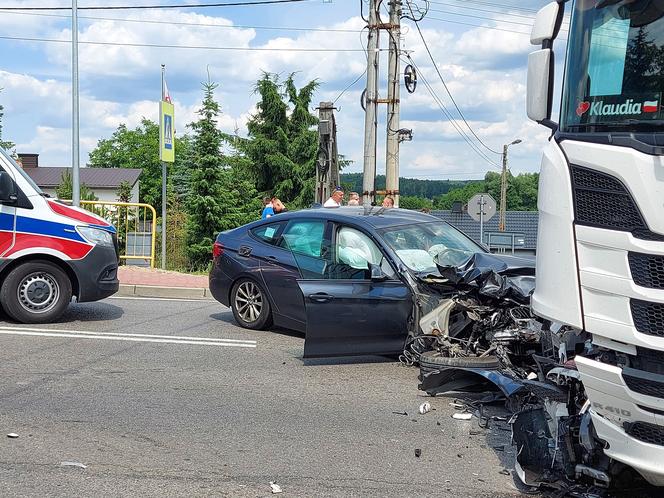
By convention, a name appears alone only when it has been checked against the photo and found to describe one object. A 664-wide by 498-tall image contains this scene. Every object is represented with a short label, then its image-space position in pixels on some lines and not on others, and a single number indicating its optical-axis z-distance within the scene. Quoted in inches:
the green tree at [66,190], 1879.3
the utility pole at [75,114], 663.8
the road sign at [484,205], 1033.5
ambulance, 369.4
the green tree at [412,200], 1933.3
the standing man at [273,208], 636.1
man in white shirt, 596.0
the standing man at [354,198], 669.9
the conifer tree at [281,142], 1781.5
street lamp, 2076.8
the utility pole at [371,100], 772.0
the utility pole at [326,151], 782.5
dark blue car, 288.8
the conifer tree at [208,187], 1232.2
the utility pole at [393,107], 820.0
